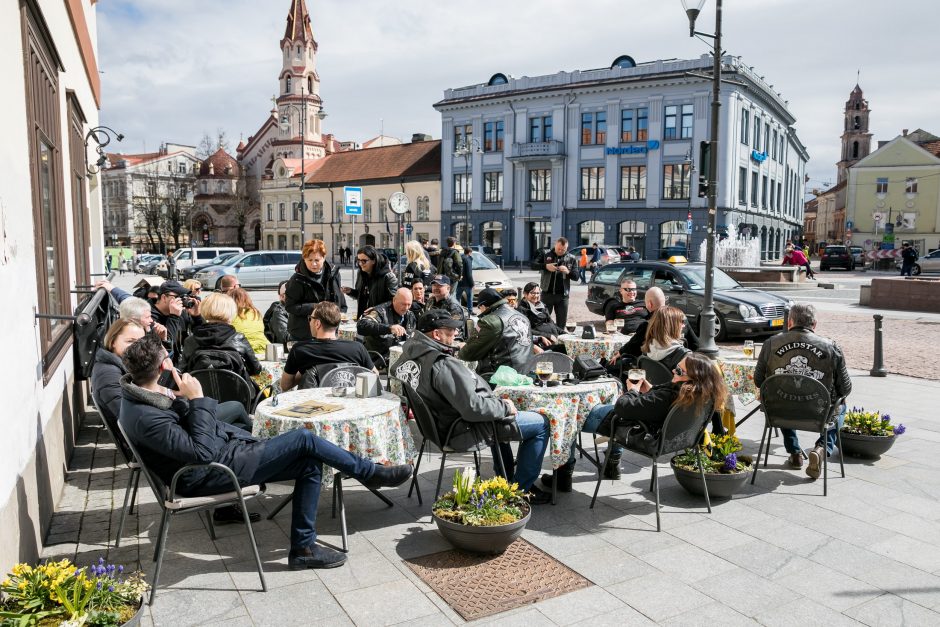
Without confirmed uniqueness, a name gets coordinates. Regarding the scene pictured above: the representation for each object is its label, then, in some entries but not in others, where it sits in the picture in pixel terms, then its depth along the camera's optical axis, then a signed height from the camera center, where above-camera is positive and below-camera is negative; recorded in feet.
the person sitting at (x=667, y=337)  20.13 -2.47
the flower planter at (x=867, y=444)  20.72 -5.63
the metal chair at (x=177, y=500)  12.81 -4.59
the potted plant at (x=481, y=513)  14.17 -5.33
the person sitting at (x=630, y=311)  28.58 -2.49
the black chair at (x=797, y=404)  18.69 -4.07
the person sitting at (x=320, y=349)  18.56 -2.61
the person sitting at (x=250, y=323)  24.06 -2.49
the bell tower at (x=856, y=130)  320.70 +53.62
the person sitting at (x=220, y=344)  19.86 -2.69
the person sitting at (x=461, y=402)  16.12 -3.47
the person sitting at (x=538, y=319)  27.58 -2.81
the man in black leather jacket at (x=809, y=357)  19.20 -2.91
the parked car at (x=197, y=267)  100.59 -2.58
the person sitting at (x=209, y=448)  12.73 -3.78
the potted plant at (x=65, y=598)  9.47 -4.73
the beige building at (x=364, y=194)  192.75 +16.25
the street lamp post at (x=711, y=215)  35.91 +1.78
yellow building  227.20 +17.22
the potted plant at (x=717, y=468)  17.69 -5.43
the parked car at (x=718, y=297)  45.42 -3.14
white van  118.58 -0.96
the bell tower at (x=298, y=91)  248.73 +56.61
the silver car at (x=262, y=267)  95.55 -2.29
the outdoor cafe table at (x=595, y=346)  26.52 -3.56
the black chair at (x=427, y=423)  16.67 -4.06
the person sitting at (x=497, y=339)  20.40 -2.55
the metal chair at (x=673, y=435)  16.30 -4.35
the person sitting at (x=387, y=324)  26.86 -2.84
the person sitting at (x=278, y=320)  31.60 -3.13
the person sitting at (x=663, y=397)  15.99 -3.38
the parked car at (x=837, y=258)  150.00 -1.75
